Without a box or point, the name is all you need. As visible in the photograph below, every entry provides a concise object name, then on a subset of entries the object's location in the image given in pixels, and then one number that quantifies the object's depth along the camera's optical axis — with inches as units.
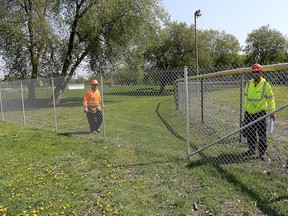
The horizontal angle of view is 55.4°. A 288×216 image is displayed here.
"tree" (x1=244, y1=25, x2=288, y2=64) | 1989.4
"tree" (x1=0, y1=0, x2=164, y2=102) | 734.5
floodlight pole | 1131.3
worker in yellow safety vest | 198.8
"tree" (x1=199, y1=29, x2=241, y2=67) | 2359.7
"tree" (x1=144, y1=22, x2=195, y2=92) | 1503.4
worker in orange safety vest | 338.6
